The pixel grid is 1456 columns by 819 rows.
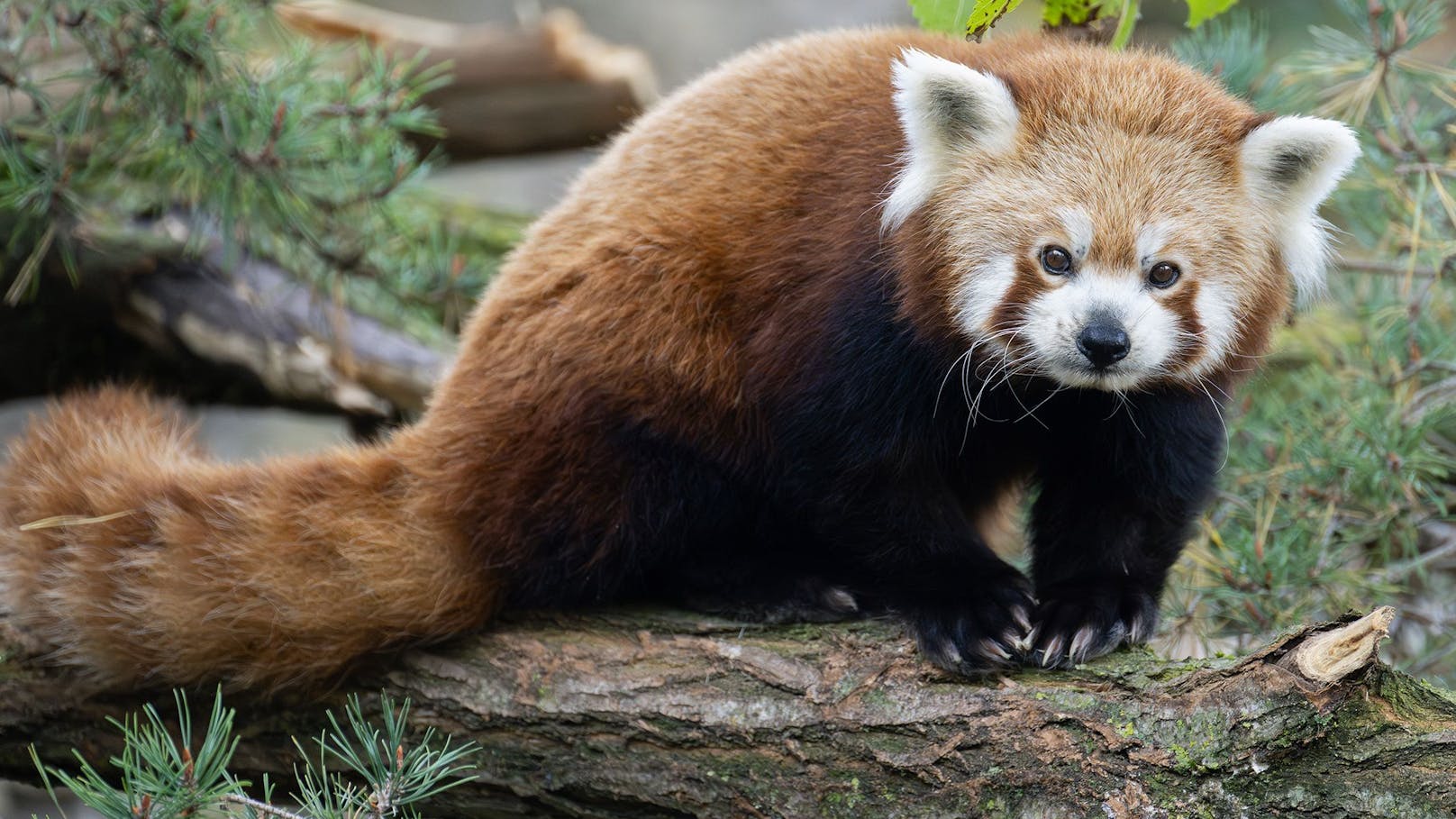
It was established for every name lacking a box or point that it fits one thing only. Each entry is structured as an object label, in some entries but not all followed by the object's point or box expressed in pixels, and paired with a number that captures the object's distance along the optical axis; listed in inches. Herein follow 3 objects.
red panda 195.2
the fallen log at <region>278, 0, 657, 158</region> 432.8
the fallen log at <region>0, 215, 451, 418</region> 331.6
